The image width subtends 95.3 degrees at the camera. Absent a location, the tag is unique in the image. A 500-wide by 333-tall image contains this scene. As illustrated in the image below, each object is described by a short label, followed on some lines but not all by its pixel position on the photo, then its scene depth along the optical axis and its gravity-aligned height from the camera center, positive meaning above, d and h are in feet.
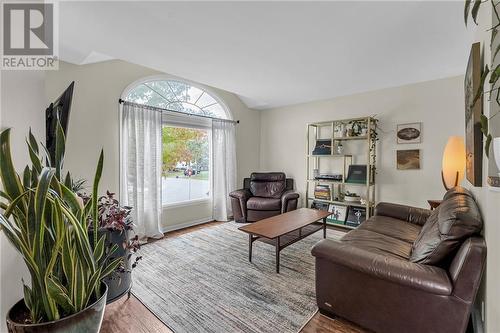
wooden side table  9.51 -1.70
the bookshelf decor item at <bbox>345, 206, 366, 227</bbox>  12.56 -2.90
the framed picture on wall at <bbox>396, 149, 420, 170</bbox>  11.35 +0.23
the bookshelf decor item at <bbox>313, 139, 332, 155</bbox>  13.73 +1.02
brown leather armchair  13.24 -2.05
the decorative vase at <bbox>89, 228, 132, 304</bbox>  5.74 -2.75
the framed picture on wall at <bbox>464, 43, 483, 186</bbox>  4.81 +0.79
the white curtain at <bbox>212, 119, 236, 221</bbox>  14.64 -0.10
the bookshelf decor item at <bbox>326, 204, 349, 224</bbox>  13.09 -2.90
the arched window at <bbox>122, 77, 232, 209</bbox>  12.36 +1.79
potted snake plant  3.34 -1.35
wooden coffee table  8.11 -2.44
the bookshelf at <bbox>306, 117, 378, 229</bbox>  12.43 -0.19
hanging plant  2.54 +0.98
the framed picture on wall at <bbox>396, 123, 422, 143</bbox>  11.31 +1.56
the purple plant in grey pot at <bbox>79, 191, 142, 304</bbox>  5.59 -1.92
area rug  5.75 -3.85
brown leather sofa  4.19 -2.35
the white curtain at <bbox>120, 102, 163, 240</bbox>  10.73 -0.05
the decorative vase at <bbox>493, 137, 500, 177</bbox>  2.52 +0.16
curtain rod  10.56 +2.91
